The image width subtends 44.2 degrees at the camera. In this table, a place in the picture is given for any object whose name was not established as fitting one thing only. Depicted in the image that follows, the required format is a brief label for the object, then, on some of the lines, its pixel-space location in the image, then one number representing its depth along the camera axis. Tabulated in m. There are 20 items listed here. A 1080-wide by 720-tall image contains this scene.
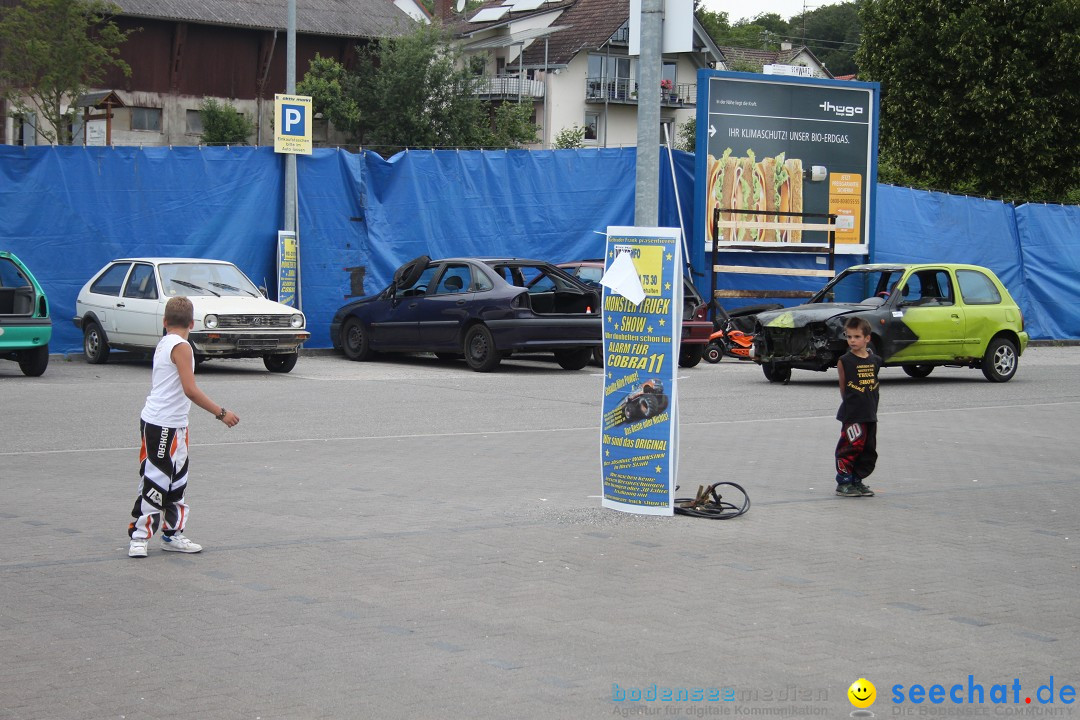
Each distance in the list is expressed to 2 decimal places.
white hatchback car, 17.80
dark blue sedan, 18.69
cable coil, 8.77
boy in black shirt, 9.66
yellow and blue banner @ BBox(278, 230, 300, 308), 21.56
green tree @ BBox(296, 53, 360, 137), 56.91
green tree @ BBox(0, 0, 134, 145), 45.41
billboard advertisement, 24.44
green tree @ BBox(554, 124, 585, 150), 60.41
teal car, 16.59
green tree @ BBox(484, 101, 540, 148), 61.66
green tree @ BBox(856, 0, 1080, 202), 35.59
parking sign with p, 21.81
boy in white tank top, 7.29
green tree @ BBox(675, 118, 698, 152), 63.35
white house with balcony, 70.19
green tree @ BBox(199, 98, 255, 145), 54.72
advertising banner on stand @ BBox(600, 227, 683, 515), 8.51
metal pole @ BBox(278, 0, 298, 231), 21.73
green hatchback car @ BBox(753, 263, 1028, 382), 17.77
